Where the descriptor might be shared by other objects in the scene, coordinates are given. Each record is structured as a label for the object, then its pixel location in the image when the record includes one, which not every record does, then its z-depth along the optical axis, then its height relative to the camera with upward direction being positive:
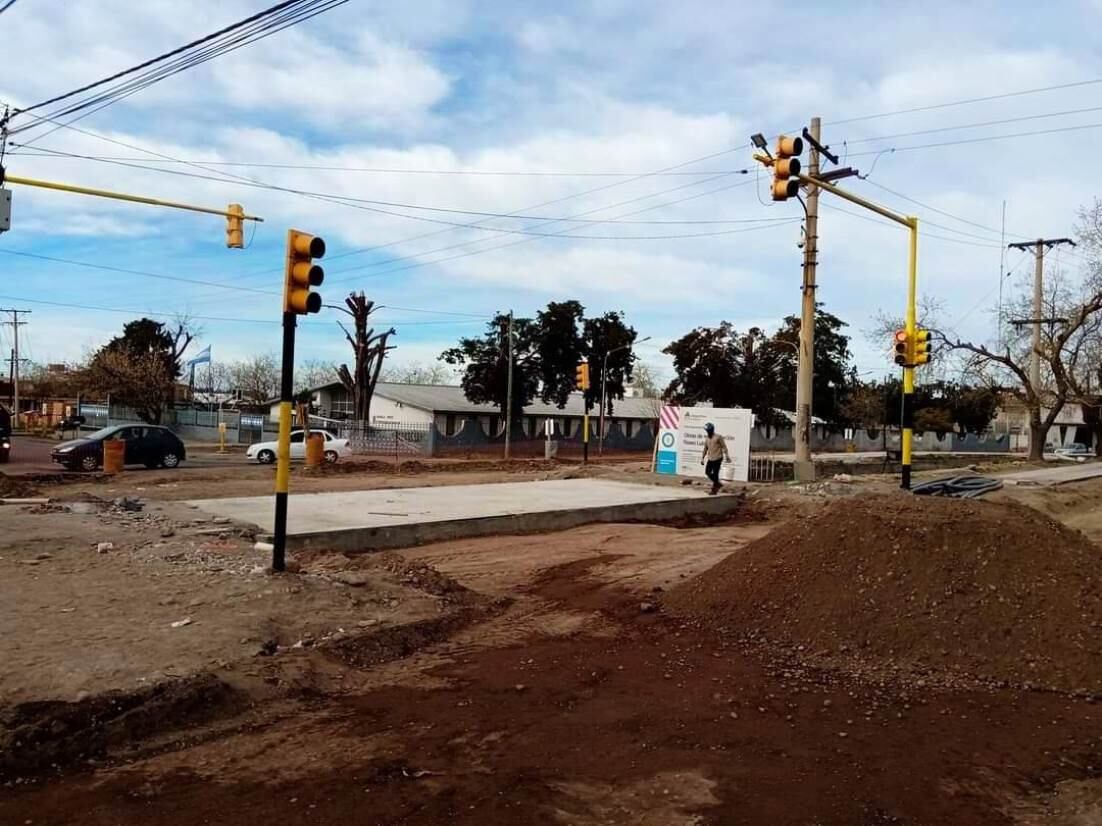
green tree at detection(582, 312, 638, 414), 56.66 +4.26
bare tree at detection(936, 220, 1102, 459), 37.62 +2.80
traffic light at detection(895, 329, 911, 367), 19.42 +1.60
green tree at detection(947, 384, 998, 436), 42.94 +0.88
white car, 34.53 -1.75
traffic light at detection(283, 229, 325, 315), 9.13 +1.38
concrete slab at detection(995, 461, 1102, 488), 28.57 -1.95
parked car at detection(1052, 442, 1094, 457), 60.41 -2.02
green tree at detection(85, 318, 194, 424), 55.41 +1.84
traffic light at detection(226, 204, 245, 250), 18.55 +3.69
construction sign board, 23.95 -0.67
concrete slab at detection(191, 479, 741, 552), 12.95 -1.83
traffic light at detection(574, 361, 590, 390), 29.69 +1.23
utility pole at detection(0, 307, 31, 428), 66.38 +3.18
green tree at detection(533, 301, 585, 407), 55.09 +4.13
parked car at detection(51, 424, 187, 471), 26.02 -1.43
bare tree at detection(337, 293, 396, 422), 53.50 +3.47
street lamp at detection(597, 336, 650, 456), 53.20 +2.50
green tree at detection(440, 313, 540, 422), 54.44 +3.02
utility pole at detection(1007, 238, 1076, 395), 38.53 +5.67
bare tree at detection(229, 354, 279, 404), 87.81 +2.83
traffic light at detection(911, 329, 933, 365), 19.30 +1.58
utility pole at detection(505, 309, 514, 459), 44.22 -0.19
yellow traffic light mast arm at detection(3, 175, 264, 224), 14.76 +3.69
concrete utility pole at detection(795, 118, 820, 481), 23.77 +3.07
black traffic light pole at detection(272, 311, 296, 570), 9.18 -0.30
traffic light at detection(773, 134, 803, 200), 13.03 +3.72
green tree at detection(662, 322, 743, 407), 59.28 +3.38
